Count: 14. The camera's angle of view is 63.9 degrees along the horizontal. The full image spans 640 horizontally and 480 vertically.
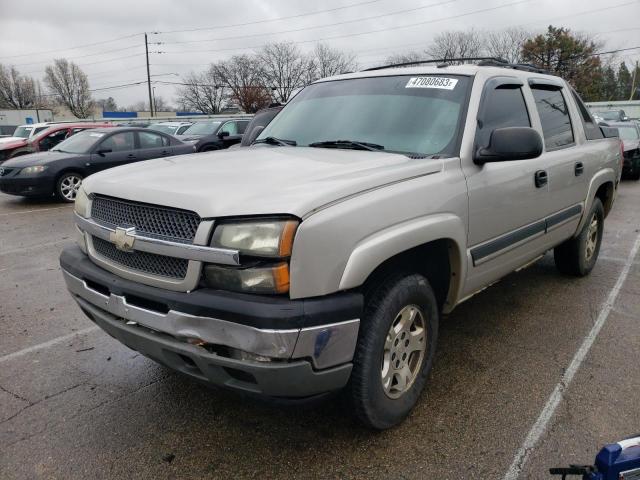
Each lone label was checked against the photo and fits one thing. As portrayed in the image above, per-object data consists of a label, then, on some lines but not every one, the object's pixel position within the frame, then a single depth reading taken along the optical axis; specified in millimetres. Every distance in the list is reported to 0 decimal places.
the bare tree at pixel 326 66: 67875
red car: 14698
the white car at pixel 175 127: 20875
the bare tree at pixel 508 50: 61062
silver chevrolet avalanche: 2043
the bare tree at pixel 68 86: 82250
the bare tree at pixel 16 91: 77562
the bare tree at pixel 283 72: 67375
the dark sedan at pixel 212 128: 15875
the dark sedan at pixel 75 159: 9969
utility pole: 54781
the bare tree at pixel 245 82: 67812
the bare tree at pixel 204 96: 74125
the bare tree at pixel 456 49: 62750
